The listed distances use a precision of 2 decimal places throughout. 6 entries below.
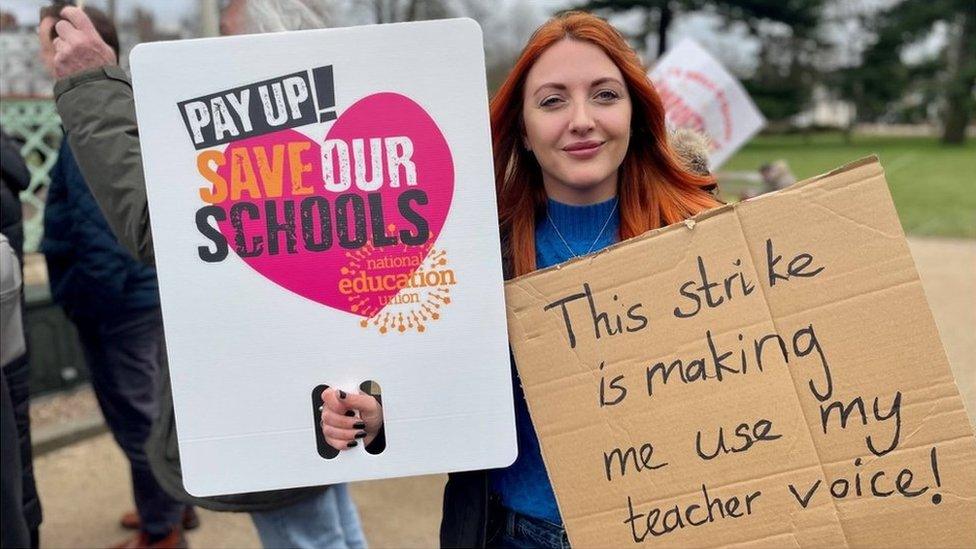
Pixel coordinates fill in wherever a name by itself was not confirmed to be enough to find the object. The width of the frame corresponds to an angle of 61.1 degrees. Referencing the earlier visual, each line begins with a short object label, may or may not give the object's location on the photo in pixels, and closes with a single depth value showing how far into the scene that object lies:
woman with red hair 1.36
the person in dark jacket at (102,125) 1.51
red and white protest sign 3.97
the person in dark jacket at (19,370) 2.44
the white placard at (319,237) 1.21
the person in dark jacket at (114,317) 2.81
